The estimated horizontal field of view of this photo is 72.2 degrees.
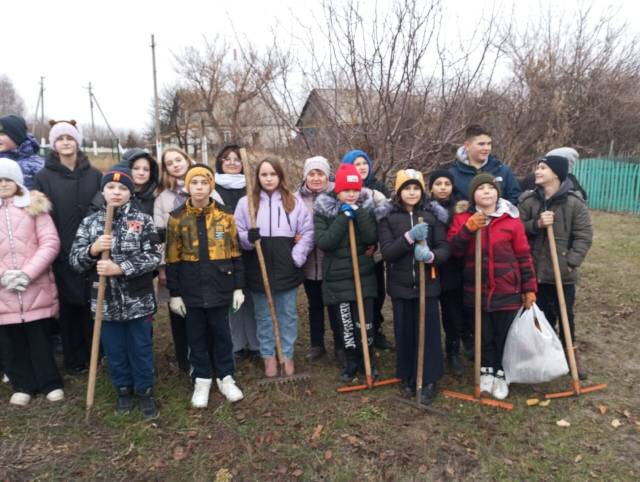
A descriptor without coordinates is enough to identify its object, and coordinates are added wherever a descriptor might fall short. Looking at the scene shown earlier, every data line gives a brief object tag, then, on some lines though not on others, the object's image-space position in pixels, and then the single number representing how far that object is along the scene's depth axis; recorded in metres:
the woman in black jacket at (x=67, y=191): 3.77
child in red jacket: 3.45
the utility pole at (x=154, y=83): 23.20
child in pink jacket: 3.41
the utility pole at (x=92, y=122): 33.69
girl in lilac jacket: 3.84
